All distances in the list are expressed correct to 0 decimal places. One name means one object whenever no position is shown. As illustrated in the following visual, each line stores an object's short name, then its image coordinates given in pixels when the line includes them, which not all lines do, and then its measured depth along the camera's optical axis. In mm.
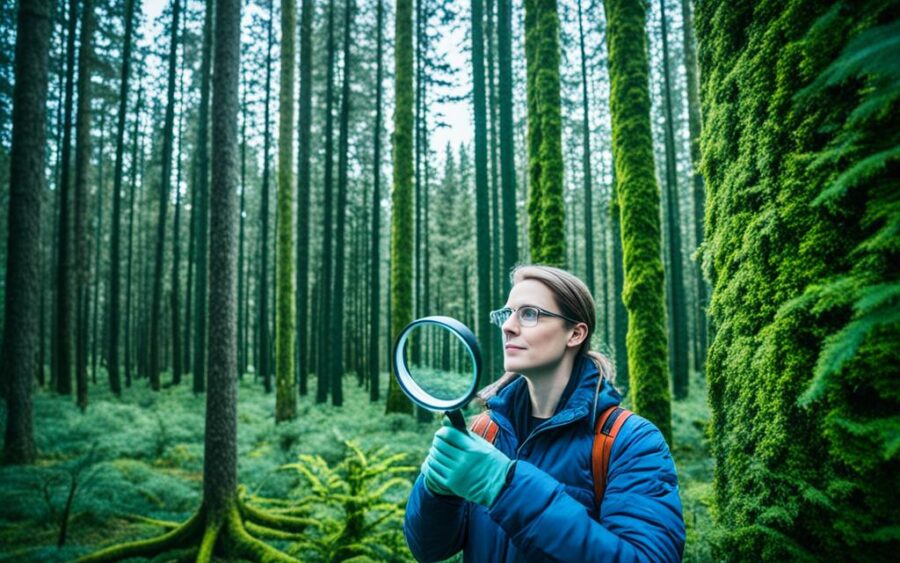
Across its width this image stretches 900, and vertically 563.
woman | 1560
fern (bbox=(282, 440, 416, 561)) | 5211
